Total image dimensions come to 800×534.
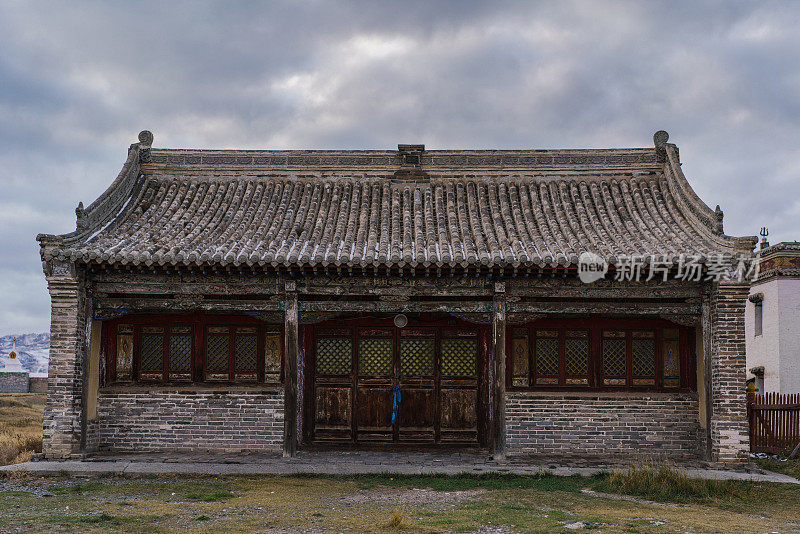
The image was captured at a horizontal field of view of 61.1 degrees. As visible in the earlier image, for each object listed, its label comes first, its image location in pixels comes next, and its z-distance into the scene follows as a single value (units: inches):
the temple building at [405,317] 446.0
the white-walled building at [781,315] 812.6
